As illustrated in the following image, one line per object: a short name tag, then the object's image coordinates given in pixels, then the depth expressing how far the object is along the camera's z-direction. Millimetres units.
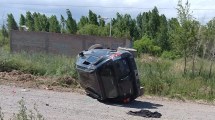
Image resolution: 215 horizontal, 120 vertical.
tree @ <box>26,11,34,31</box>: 71250
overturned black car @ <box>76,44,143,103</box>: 10709
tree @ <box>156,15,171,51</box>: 54306
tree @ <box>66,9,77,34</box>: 65462
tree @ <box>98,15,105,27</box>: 69562
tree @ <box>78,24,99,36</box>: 60812
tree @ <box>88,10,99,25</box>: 68750
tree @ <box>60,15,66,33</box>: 67394
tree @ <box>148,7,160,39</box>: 58309
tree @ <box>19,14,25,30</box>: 76431
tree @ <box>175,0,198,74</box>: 17516
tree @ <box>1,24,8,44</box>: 66812
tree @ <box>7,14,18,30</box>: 72125
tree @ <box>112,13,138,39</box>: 62625
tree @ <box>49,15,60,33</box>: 66762
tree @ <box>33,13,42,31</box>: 68875
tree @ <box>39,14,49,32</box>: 68688
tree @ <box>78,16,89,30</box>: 68625
